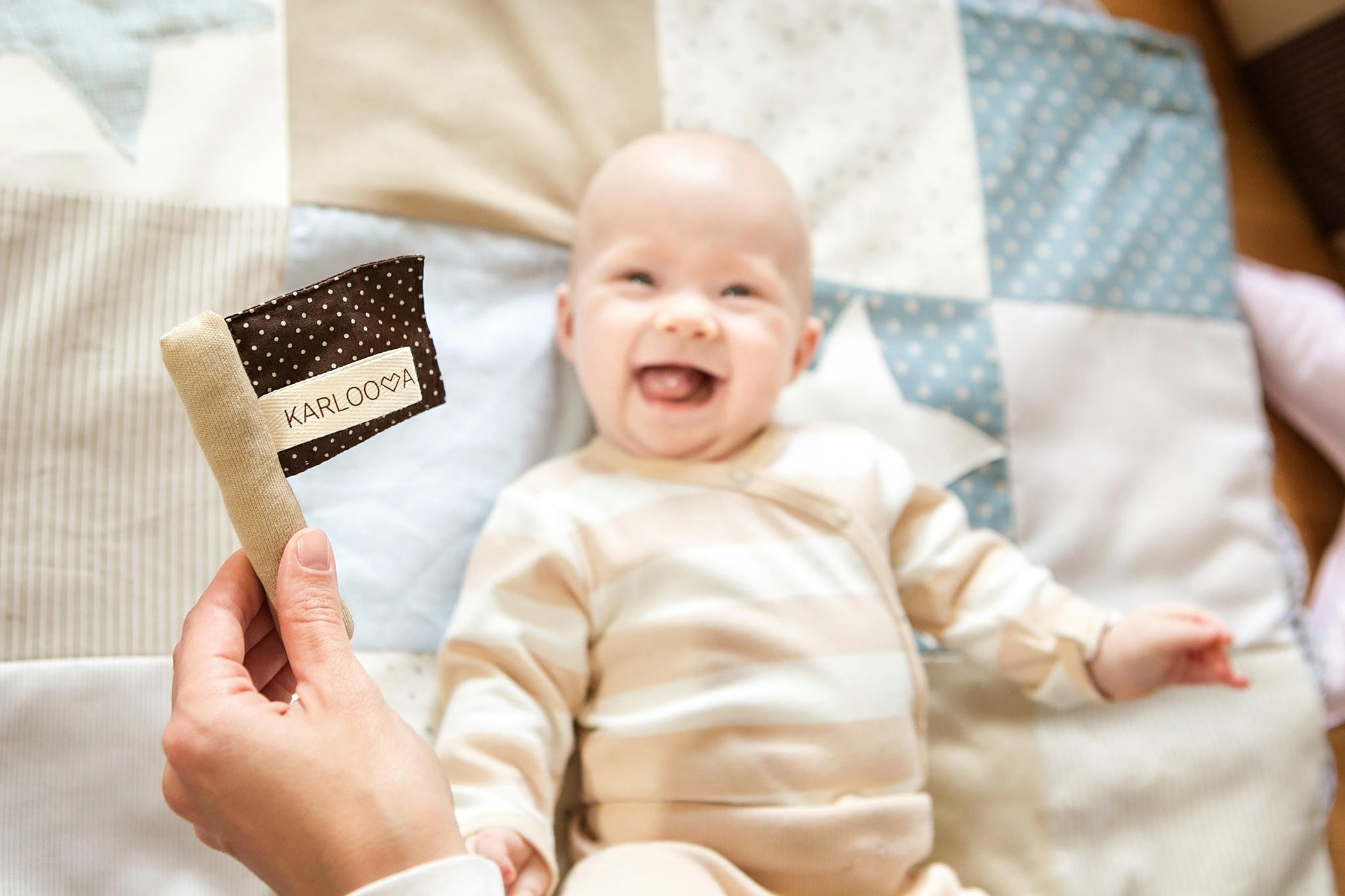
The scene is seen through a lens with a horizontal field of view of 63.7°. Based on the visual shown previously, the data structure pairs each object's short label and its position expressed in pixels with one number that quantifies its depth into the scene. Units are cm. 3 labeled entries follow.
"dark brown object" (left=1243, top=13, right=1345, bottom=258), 153
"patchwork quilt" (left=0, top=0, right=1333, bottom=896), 87
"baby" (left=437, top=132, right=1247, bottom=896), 89
